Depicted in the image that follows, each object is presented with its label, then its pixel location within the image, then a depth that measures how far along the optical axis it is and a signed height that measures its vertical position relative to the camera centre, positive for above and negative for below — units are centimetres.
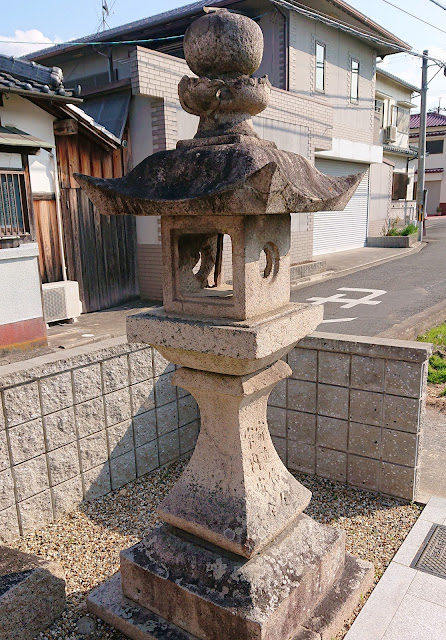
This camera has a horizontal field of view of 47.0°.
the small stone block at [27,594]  285 -213
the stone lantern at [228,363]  249 -79
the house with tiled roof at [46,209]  806 +12
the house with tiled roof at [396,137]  2470 +359
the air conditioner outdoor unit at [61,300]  964 -158
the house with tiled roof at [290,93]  1078 +305
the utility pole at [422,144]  2156 +265
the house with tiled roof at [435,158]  3803 +361
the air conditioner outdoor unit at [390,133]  2547 +363
